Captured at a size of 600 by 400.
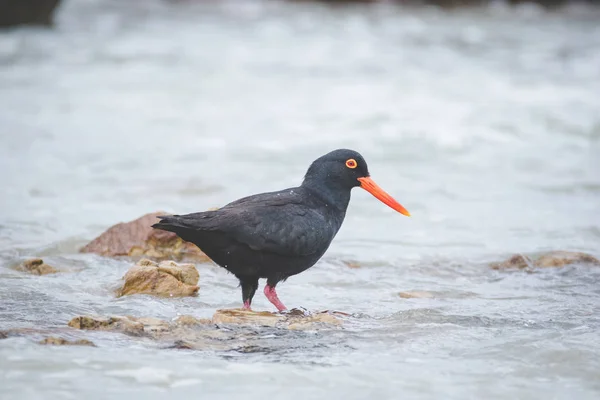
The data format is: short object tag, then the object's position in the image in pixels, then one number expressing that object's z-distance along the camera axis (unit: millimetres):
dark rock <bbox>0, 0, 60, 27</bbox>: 50125
